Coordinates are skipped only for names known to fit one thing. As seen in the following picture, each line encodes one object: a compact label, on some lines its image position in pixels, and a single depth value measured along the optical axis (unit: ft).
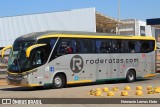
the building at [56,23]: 230.07
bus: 66.18
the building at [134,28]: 269.23
